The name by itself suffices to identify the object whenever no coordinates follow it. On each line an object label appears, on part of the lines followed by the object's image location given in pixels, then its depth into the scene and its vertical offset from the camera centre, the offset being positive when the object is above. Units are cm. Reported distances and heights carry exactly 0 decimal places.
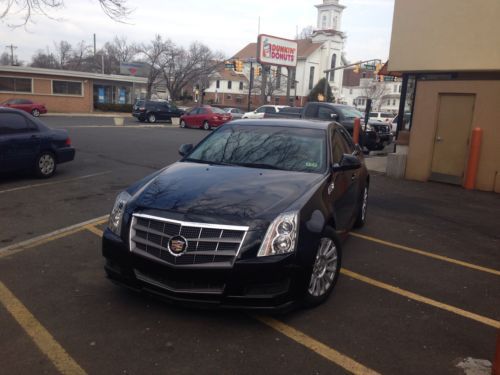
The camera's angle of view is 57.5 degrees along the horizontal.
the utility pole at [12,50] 8796 +741
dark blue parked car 891 -112
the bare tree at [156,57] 6206 +535
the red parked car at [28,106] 3208 -118
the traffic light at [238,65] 3982 +315
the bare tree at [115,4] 1298 +256
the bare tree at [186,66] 6384 +470
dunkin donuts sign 4197 +496
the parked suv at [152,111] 3484 -106
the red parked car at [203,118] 2945 -116
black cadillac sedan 346 -105
